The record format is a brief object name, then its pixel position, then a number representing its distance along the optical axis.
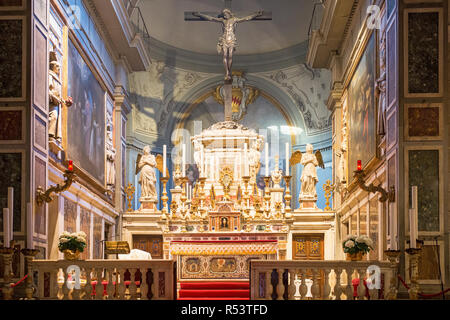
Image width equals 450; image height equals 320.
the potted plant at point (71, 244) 9.87
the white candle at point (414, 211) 8.62
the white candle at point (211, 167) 19.53
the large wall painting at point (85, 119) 14.17
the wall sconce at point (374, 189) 10.45
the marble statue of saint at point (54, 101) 12.28
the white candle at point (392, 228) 10.07
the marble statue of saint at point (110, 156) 18.23
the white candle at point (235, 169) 19.21
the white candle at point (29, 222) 9.19
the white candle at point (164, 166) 14.80
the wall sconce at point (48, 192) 10.75
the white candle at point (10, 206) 8.98
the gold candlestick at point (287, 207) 14.34
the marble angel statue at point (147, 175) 19.58
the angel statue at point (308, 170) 19.12
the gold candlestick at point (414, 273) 8.71
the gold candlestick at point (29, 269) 9.24
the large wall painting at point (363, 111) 13.51
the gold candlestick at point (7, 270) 8.93
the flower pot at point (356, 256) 10.06
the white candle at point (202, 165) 19.59
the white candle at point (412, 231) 8.56
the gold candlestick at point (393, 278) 9.09
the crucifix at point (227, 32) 20.91
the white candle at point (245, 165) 19.06
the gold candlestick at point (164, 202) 13.42
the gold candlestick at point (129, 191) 19.67
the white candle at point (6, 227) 8.75
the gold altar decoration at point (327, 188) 18.75
